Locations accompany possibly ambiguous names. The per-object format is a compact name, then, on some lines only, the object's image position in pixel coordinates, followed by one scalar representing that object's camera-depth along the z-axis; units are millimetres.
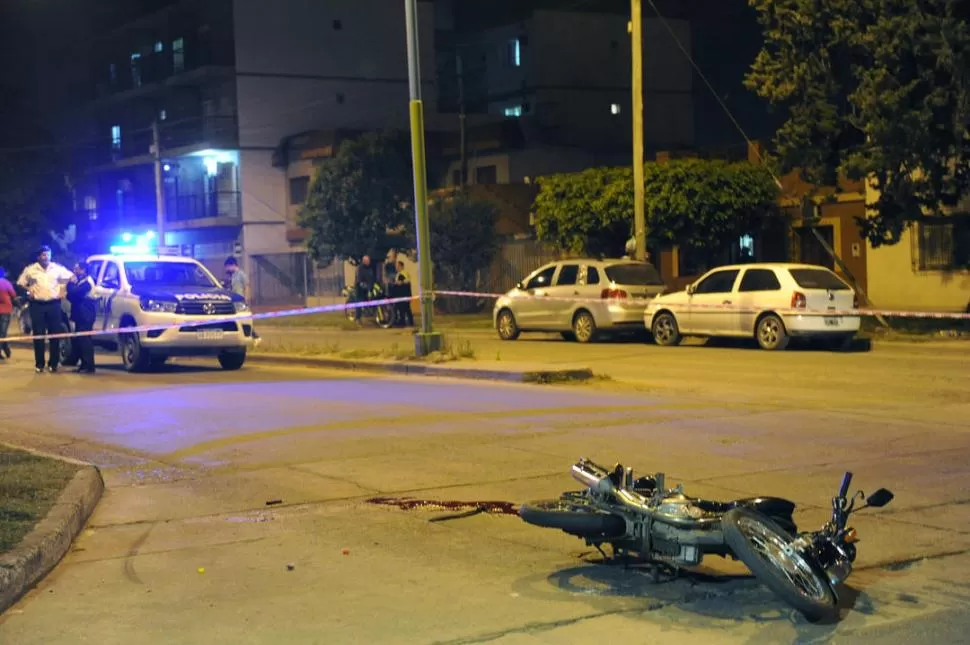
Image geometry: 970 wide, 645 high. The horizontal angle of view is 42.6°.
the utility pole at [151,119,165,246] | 42897
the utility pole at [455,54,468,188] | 42231
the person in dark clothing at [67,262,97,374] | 19734
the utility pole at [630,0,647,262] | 25578
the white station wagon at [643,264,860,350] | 20312
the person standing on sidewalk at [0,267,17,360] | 23953
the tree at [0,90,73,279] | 57594
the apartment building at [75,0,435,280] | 52875
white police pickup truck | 19281
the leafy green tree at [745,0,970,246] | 21641
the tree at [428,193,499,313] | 37250
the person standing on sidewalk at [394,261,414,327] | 32281
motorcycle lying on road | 5621
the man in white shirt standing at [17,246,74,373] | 19578
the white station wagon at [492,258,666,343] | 23766
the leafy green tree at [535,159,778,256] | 29359
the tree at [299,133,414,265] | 40438
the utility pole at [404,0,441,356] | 19062
